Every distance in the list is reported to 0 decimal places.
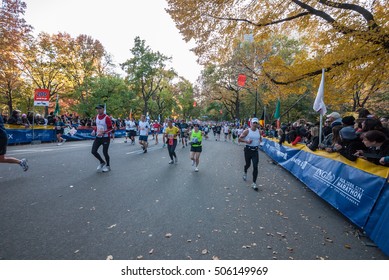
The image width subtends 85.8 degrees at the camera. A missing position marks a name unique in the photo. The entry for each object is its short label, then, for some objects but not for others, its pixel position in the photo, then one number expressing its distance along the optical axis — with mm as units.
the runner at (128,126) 17328
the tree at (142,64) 36084
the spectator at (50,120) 17531
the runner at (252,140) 6399
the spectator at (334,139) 5473
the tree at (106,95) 32219
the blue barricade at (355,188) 3344
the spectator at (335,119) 6367
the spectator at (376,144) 3879
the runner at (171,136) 9473
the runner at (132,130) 17066
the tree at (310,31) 6559
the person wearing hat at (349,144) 4667
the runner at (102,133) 7332
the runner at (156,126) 18806
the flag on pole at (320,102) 7777
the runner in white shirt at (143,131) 12558
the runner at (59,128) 16555
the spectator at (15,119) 13990
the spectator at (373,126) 4418
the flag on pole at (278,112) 17000
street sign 15695
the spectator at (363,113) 5805
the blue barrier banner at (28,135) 13820
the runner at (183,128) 17097
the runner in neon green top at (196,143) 8242
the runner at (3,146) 5184
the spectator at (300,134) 8791
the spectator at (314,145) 6547
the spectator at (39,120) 16959
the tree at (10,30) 18109
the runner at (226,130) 26697
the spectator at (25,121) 14922
